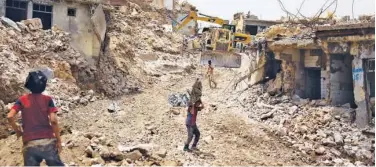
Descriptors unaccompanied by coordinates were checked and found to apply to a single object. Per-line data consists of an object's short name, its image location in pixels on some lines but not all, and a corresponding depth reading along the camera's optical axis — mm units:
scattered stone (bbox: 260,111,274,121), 12460
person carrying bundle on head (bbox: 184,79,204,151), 8250
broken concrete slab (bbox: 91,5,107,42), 15539
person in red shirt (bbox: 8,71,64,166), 5117
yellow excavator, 21141
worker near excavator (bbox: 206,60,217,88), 17750
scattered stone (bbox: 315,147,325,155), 9805
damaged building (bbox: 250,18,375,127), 11119
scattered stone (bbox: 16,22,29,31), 13916
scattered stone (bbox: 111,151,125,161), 7566
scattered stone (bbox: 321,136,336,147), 10242
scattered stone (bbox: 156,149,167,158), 7873
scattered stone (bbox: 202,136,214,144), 9859
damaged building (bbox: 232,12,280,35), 31453
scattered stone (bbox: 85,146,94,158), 7667
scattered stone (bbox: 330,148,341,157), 9795
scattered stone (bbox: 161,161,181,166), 7541
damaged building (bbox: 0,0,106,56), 15164
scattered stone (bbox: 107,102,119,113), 13109
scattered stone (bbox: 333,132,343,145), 10258
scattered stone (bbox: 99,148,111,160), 7555
